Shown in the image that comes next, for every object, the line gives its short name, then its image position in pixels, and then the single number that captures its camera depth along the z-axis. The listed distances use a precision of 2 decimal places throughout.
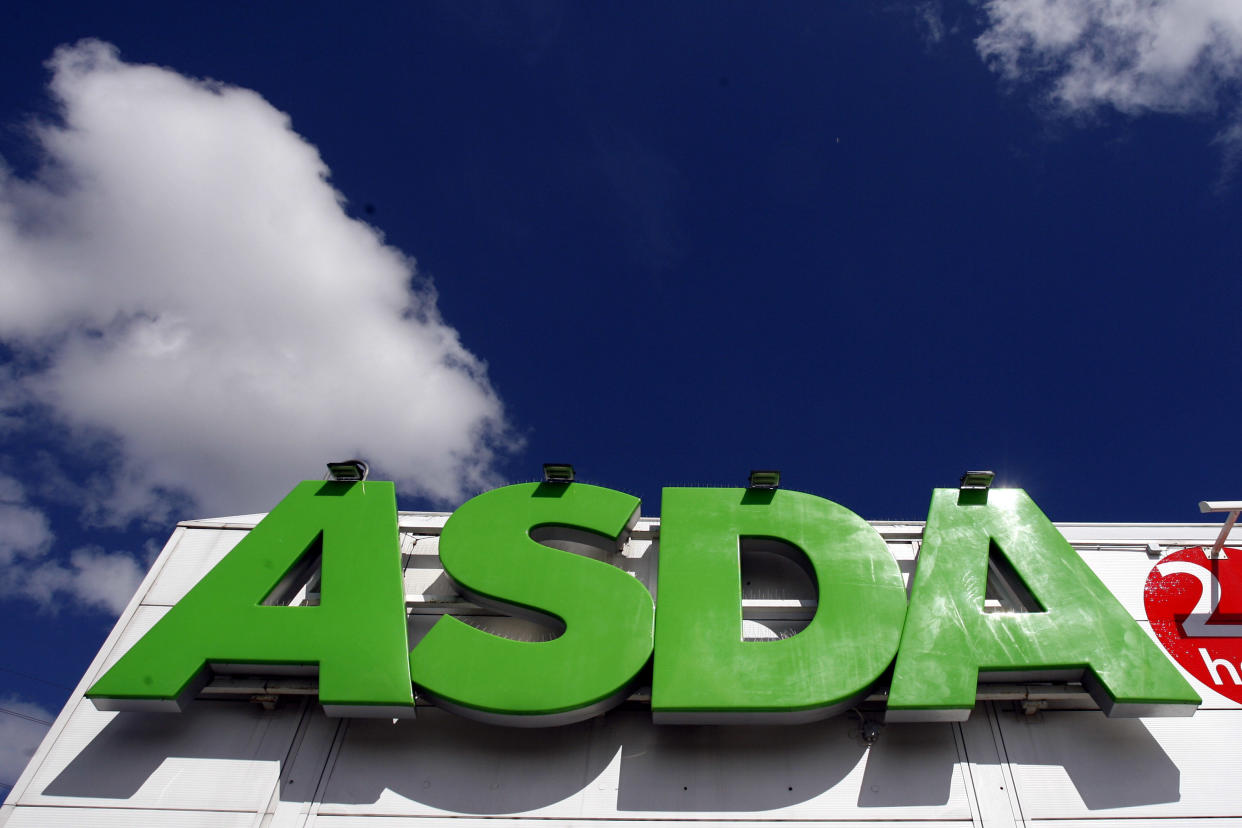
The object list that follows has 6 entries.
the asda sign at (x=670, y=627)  9.63
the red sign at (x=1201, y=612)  11.09
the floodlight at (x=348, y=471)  12.88
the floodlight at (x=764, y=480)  12.66
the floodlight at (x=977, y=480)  12.45
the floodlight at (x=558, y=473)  12.93
